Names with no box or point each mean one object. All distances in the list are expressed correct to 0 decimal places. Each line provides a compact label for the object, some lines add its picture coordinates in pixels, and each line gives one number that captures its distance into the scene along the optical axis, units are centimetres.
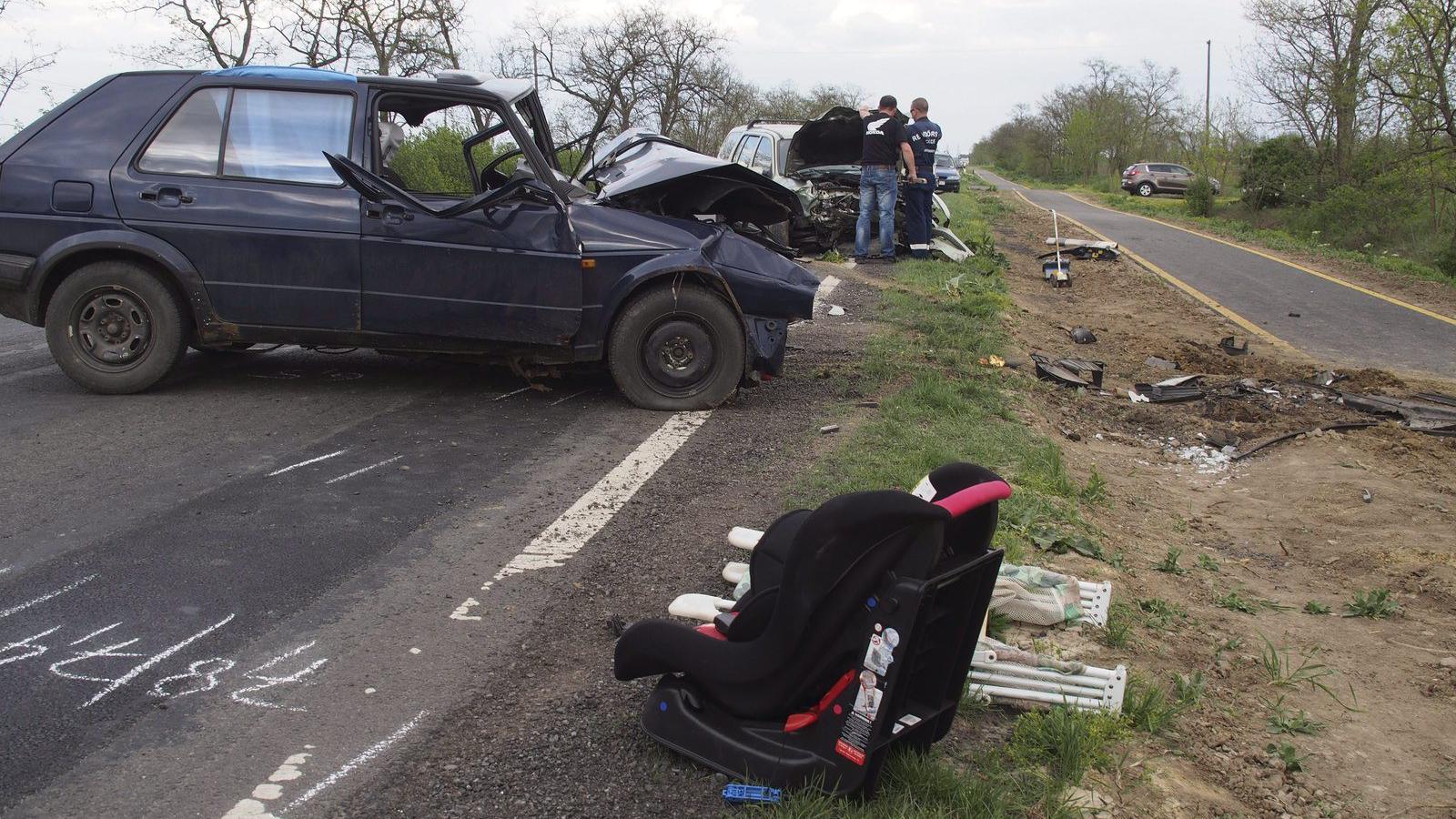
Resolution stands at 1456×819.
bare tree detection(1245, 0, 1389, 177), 2486
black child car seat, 264
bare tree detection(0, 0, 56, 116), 2334
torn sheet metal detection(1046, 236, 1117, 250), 1923
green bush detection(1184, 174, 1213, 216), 3531
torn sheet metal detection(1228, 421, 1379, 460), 768
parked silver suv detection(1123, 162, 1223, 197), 5206
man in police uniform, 1498
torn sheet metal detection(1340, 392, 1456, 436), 813
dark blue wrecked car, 654
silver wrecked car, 1557
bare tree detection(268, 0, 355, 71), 3206
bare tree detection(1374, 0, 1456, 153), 2058
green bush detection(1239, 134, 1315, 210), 3108
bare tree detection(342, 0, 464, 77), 3256
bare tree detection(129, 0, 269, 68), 3128
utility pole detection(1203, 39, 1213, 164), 4969
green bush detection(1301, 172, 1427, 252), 2455
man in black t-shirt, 1442
